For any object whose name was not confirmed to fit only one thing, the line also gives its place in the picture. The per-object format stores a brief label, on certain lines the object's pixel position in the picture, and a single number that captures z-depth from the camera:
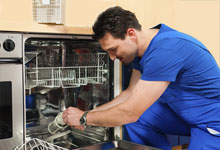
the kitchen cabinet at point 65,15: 1.41
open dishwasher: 1.66
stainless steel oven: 1.39
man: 1.36
